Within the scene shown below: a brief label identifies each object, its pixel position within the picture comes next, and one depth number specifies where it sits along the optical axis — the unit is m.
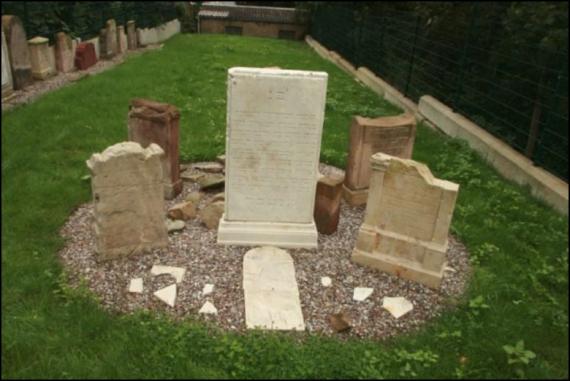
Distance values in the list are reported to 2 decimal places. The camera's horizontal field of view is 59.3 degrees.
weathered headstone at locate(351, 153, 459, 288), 4.33
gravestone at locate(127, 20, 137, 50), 17.47
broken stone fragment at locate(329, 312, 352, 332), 3.82
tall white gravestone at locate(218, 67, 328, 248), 4.42
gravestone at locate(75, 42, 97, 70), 12.93
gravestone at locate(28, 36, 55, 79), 10.95
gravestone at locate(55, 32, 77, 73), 12.09
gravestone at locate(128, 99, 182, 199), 5.48
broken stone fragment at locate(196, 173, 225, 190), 5.97
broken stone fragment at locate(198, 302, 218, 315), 3.93
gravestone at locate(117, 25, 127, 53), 16.12
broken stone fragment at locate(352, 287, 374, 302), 4.23
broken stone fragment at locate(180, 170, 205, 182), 6.26
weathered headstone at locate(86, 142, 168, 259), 4.21
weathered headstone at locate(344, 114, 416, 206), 5.65
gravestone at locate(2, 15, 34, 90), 9.71
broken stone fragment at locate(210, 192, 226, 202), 5.45
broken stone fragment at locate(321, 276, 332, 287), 4.39
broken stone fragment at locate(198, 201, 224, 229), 5.14
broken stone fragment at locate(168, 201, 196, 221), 5.24
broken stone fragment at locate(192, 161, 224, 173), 6.63
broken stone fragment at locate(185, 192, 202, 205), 5.62
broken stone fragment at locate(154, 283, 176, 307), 4.01
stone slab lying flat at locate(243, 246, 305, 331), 3.89
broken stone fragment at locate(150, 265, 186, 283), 4.34
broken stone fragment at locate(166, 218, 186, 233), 5.01
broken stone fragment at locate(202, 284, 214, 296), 4.15
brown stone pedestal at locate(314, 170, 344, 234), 5.05
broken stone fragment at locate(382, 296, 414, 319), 4.09
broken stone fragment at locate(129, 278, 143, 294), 4.11
